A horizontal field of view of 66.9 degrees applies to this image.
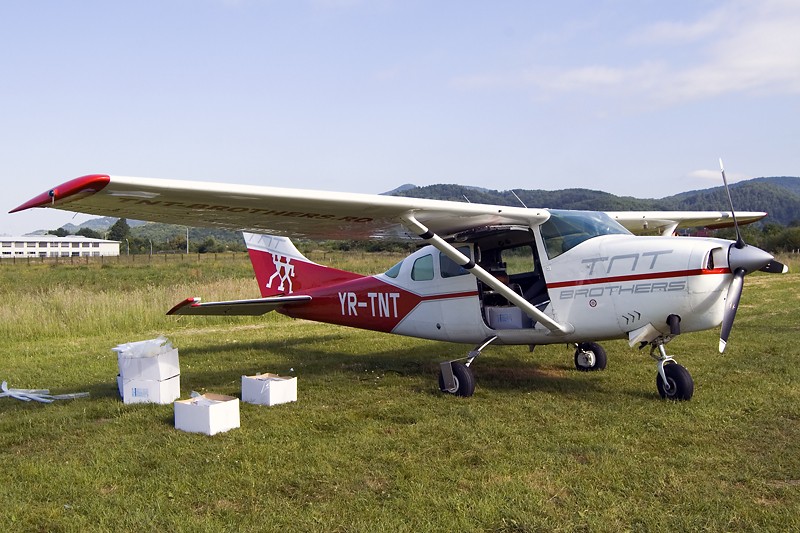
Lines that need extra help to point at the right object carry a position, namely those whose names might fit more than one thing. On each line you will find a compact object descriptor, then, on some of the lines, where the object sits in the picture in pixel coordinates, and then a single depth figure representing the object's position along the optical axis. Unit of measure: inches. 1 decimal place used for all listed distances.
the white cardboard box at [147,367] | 257.6
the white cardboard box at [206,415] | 210.5
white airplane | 220.2
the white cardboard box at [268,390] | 253.4
